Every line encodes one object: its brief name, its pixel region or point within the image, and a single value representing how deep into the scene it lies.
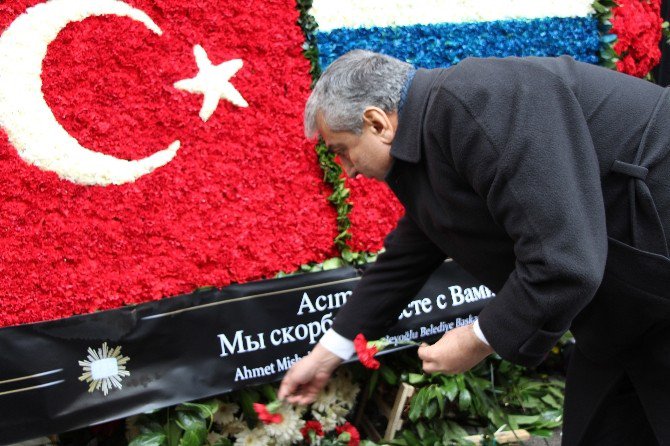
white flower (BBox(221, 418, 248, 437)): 3.22
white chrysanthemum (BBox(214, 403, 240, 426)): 3.20
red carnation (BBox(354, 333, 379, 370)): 1.89
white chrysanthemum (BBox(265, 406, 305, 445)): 3.16
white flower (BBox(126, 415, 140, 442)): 3.08
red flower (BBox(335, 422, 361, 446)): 2.80
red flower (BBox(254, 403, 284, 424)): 2.24
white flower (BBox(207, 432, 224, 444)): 3.13
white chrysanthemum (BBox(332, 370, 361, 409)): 3.42
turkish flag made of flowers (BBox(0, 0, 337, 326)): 2.83
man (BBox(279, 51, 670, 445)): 1.44
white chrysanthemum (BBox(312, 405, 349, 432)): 3.33
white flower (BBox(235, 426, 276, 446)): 3.17
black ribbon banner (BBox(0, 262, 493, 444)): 2.73
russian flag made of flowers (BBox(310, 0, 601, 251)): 3.39
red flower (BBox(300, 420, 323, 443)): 2.91
